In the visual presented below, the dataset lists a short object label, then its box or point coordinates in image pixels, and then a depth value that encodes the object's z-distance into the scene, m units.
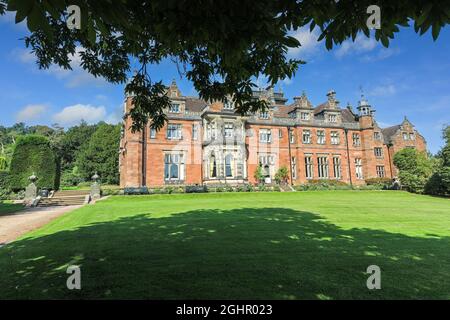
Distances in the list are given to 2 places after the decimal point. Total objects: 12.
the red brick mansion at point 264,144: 31.66
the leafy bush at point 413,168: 30.30
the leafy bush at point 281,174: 35.31
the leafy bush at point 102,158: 51.25
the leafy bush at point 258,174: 34.03
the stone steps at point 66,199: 21.70
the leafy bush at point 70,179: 50.64
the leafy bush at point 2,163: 35.85
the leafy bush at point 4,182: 25.72
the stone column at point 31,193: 21.05
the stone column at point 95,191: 23.79
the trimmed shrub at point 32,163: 26.48
